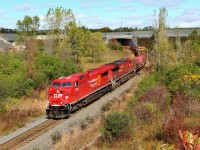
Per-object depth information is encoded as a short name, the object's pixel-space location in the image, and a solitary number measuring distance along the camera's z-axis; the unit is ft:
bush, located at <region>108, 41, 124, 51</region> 271.67
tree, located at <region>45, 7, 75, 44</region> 160.86
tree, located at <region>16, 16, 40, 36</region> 212.84
